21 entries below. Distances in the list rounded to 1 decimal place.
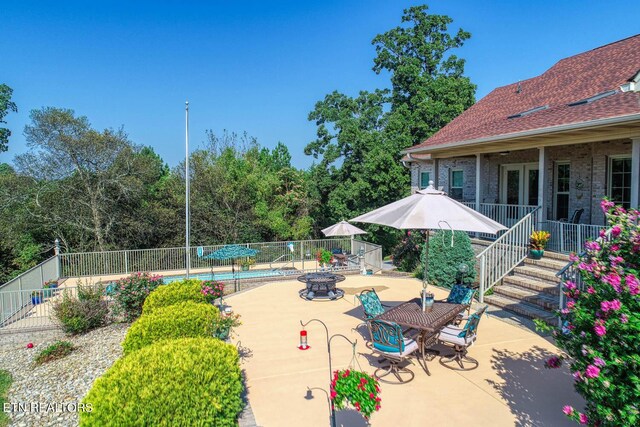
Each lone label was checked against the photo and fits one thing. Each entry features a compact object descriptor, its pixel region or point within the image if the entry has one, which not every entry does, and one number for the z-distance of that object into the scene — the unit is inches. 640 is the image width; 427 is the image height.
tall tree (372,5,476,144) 1056.2
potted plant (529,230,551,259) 406.0
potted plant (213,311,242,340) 253.8
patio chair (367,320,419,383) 222.4
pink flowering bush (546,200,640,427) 121.7
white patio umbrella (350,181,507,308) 260.5
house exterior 389.4
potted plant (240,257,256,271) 692.9
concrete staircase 338.2
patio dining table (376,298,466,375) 234.7
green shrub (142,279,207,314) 313.7
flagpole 623.7
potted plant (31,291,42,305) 549.5
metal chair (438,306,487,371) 237.3
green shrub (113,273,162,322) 444.1
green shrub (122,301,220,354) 225.0
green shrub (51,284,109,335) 428.5
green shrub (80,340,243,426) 145.9
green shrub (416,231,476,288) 451.5
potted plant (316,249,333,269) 637.3
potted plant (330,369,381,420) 141.8
